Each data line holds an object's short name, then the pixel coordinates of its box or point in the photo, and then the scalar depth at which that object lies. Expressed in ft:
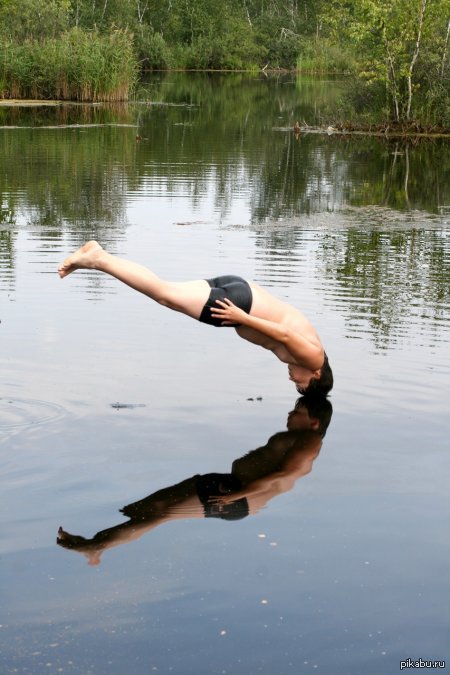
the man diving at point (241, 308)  25.59
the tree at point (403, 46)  109.40
